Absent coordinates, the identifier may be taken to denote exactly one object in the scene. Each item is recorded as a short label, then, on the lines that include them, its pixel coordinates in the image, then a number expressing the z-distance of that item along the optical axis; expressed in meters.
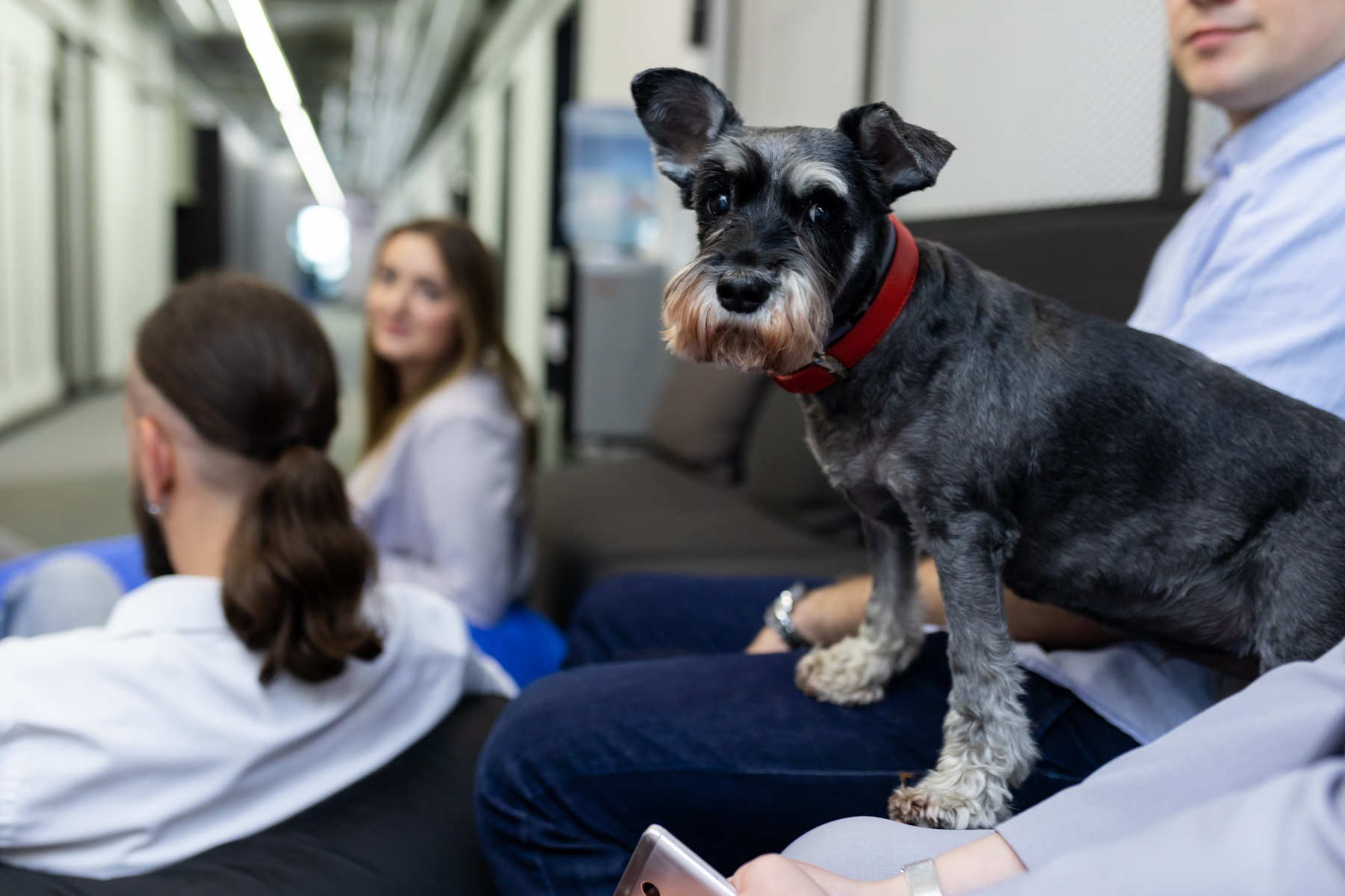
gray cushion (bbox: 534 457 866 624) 2.65
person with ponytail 1.21
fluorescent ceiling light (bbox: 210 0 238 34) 9.94
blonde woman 2.28
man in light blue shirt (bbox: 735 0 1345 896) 0.60
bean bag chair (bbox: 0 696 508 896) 1.23
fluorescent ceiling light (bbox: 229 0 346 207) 10.39
